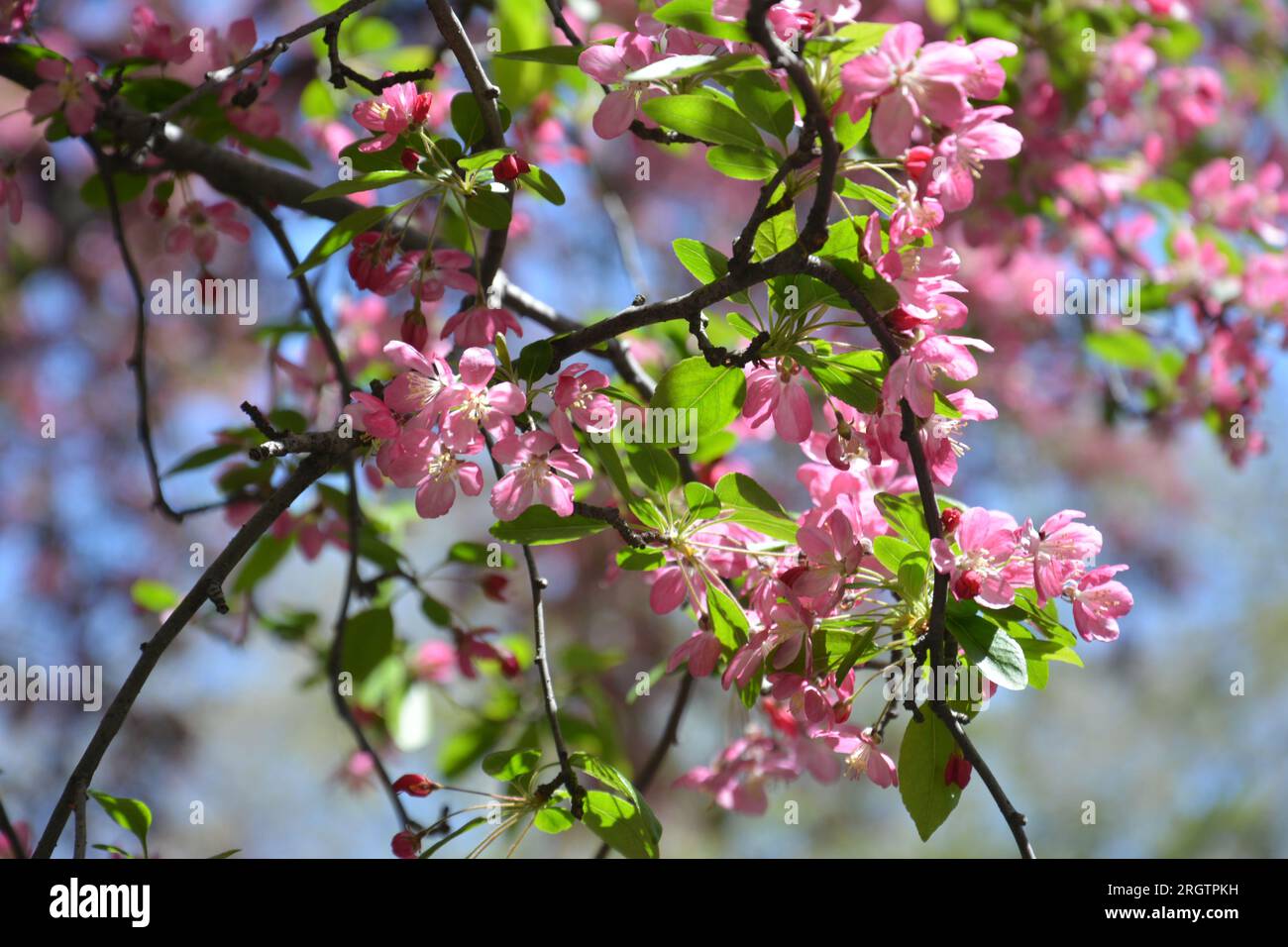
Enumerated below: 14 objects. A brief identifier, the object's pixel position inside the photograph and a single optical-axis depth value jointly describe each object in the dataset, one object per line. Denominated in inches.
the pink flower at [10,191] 56.7
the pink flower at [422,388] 49.6
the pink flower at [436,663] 67.4
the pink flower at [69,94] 55.1
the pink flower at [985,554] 49.2
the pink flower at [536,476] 49.9
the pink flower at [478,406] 49.3
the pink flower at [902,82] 47.3
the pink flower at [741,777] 57.5
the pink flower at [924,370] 48.5
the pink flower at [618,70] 50.2
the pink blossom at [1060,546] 49.5
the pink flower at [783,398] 50.4
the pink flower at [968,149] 48.1
